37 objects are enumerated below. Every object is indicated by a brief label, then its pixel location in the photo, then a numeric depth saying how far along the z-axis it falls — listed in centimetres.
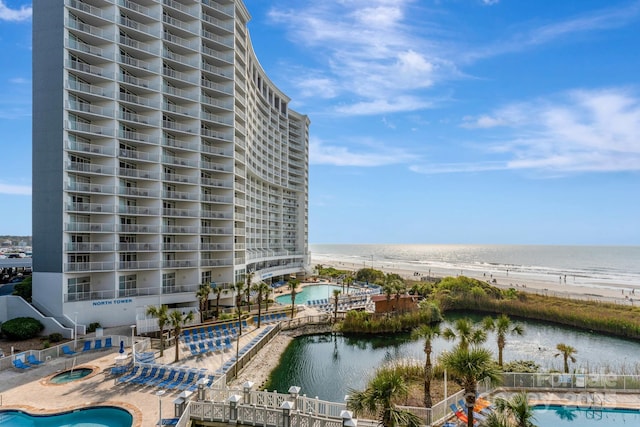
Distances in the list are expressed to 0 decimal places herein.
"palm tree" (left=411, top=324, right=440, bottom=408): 1861
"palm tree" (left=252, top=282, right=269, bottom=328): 3408
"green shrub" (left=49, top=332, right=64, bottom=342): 2800
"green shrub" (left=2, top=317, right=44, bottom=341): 2775
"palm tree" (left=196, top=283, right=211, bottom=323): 3381
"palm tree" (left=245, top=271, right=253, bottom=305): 3542
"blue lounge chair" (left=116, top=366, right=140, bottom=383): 1991
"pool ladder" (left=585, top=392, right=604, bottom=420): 1708
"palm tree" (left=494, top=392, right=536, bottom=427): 1241
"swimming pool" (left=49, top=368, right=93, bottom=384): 2031
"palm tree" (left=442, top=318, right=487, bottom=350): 1881
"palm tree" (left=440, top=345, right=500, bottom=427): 1356
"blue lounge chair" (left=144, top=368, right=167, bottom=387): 1934
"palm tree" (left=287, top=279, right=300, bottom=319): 3706
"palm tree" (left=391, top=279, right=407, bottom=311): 3794
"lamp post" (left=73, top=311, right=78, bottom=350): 2578
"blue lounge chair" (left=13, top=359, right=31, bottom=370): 2177
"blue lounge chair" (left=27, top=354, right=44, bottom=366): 2244
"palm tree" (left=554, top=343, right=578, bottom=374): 2183
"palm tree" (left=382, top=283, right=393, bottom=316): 3684
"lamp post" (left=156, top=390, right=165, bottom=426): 1790
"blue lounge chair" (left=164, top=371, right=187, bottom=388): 1908
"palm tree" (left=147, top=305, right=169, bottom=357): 2427
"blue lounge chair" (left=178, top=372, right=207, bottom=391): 1855
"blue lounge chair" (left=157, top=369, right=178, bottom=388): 1938
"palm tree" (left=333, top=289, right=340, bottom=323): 3653
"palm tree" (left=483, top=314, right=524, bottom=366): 2323
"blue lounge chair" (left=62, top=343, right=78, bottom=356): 2465
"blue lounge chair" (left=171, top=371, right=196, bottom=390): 1887
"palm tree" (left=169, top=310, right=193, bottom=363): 2358
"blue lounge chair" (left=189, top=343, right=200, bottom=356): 2525
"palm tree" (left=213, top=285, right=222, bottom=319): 3550
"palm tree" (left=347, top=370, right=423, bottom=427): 1248
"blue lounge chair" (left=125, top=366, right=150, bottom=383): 1973
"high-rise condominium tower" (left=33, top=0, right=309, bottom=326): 3164
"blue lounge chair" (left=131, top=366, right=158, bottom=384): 1955
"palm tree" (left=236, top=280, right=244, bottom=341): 3347
